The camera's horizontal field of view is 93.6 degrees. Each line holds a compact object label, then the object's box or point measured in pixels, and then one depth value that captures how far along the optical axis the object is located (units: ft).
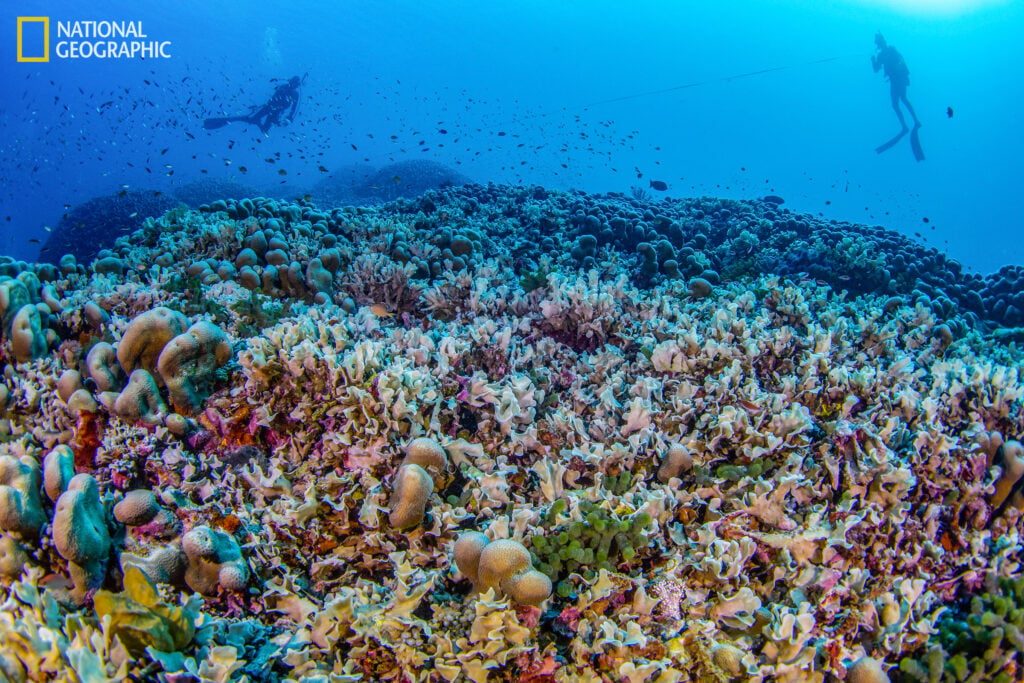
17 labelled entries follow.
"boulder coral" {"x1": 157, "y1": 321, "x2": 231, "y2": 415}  11.59
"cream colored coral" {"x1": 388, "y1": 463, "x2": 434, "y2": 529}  8.64
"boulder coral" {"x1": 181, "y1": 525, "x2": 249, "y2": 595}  7.90
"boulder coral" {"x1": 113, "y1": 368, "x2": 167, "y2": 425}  11.14
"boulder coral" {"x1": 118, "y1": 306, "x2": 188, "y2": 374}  12.00
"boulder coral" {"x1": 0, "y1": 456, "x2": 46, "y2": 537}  7.86
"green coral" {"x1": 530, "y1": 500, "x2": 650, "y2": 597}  7.97
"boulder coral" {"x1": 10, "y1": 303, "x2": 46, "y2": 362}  13.48
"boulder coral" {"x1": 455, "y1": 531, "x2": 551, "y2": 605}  7.06
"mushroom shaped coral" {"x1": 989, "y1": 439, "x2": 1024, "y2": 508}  10.23
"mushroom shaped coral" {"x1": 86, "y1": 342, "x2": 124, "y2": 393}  12.08
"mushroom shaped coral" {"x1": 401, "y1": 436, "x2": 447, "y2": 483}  9.62
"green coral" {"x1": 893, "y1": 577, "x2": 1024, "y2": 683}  7.34
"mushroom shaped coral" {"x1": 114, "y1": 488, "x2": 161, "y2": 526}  8.77
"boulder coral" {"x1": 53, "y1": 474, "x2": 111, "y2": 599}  7.64
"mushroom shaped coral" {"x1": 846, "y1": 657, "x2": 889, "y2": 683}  6.97
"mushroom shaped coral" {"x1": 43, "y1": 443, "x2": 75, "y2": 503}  8.57
